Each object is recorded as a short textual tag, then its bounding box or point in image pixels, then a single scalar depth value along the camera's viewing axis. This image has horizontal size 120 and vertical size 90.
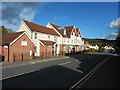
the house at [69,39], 27.04
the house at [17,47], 13.94
